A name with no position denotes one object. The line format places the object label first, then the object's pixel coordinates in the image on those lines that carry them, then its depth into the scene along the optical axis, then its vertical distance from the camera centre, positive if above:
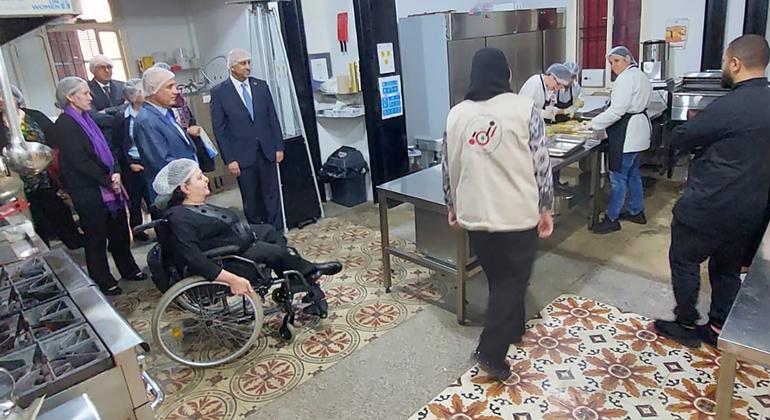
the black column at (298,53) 4.32 +0.08
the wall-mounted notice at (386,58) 4.41 -0.03
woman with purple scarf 3.00 -0.56
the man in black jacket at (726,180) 2.05 -0.63
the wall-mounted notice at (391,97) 4.50 -0.36
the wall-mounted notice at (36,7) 0.94 +0.15
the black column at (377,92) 4.30 -0.30
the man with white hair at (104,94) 4.18 -0.10
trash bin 4.69 -1.01
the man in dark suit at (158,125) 3.14 -0.29
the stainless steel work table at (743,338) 1.29 -0.78
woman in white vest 1.97 -0.53
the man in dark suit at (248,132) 3.65 -0.44
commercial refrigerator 4.63 -0.06
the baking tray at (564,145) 3.27 -0.68
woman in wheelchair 2.30 -0.72
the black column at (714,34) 4.55 -0.10
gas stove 1.09 -0.57
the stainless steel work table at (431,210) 2.65 -0.83
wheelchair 2.37 -1.12
